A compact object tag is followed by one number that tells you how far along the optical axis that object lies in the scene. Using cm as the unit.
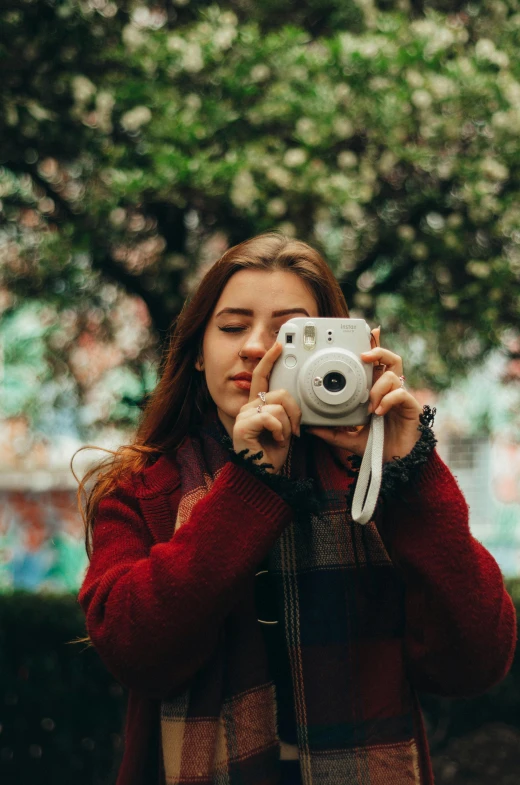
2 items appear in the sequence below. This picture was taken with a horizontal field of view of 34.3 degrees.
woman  146
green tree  432
